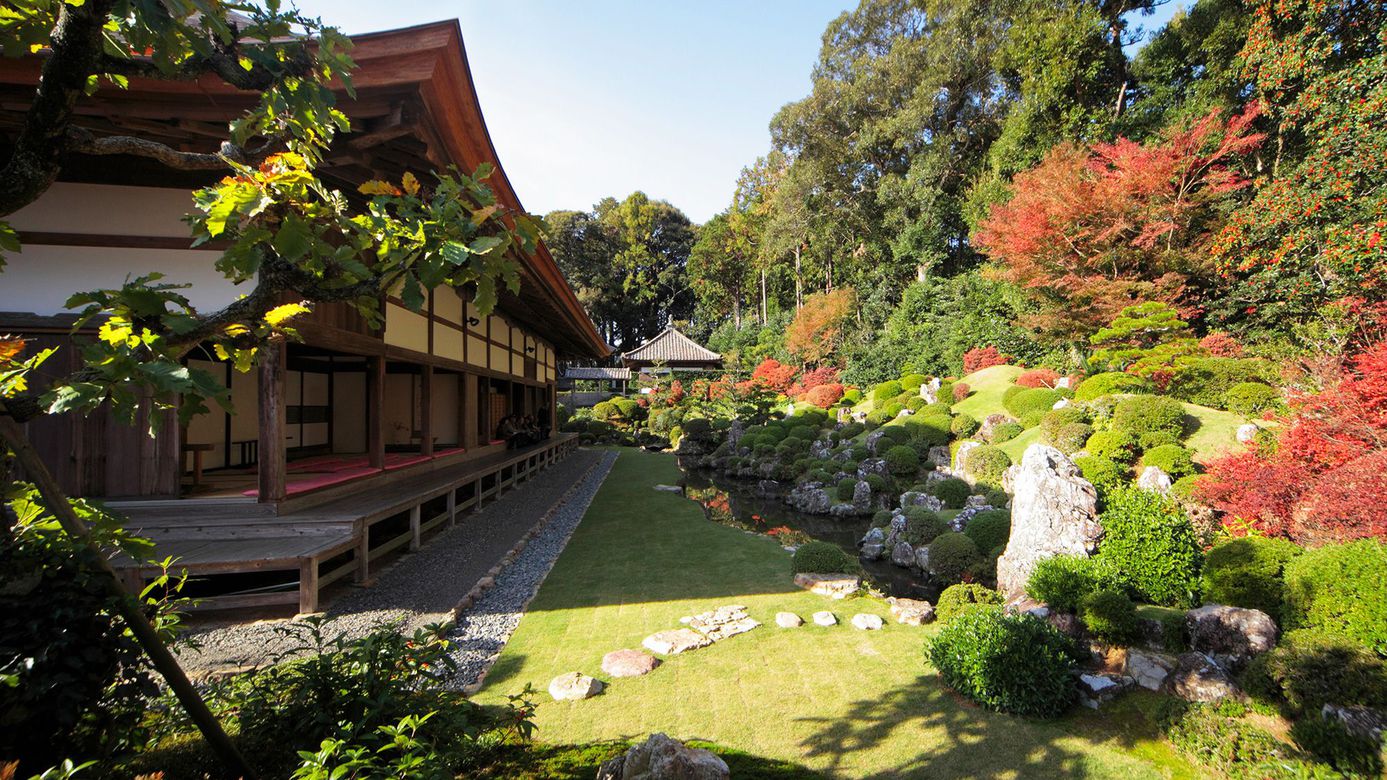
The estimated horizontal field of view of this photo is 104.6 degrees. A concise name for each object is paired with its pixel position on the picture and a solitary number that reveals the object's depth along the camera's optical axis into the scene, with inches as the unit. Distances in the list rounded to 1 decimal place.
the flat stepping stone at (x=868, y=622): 191.8
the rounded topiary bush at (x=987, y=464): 392.8
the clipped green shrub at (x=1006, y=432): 447.8
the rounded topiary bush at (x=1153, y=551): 187.8
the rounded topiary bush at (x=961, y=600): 206.4
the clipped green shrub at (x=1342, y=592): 134.0
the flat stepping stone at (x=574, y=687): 141.0
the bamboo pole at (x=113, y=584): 52.3
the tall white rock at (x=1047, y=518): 217.2
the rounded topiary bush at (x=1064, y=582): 180.2
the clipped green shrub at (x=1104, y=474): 291.9
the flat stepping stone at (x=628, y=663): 155.3
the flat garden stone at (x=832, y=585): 226.7
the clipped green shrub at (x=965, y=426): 487.8
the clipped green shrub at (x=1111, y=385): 402.6
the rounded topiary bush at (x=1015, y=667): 140.3
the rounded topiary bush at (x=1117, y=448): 326.6
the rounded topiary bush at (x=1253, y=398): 337.4
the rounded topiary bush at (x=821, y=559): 243.6
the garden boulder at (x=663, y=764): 86.6
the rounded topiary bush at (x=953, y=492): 372.5
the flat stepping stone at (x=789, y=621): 190.9
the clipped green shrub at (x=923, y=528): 313.9
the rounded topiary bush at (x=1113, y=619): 163.9
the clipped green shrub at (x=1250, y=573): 161.5
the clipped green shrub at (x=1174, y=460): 290.7
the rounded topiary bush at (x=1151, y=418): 324.5
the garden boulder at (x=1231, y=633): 147.6
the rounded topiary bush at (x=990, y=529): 281.9
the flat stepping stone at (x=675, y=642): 170.2
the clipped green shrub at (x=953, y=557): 275.7
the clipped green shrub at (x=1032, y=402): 449.7
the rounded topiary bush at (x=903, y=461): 472.9
